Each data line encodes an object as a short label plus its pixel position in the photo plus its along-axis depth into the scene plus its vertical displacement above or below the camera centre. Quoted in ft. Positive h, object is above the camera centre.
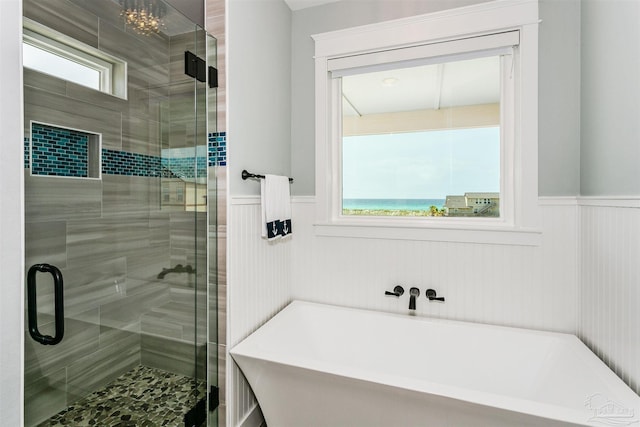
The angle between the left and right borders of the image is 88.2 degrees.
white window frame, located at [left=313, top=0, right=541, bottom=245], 6.22 +1.95
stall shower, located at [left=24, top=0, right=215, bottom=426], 3.27 -0.12
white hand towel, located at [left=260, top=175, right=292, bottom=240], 6.33 +0.05
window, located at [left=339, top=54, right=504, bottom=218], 6.89 +1.56
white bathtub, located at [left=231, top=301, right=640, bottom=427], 4.12 -2.56
